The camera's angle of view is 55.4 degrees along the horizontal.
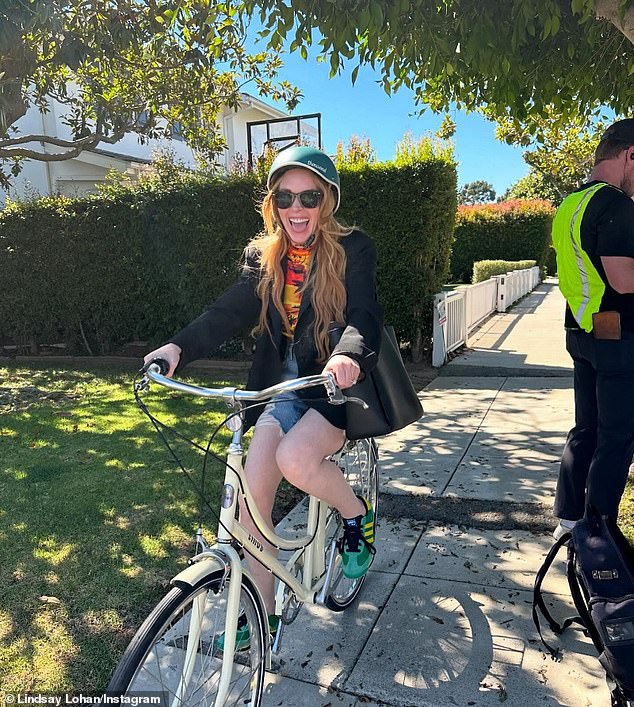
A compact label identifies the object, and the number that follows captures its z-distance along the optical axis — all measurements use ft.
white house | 53.36
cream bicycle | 5.52
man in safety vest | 8.04
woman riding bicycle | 7.63
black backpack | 7.02
